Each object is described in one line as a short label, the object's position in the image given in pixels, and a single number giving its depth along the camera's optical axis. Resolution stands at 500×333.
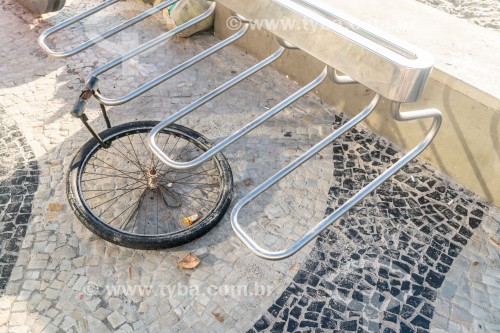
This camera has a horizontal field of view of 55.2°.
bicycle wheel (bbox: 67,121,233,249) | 3.67
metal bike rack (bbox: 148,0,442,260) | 2.27
